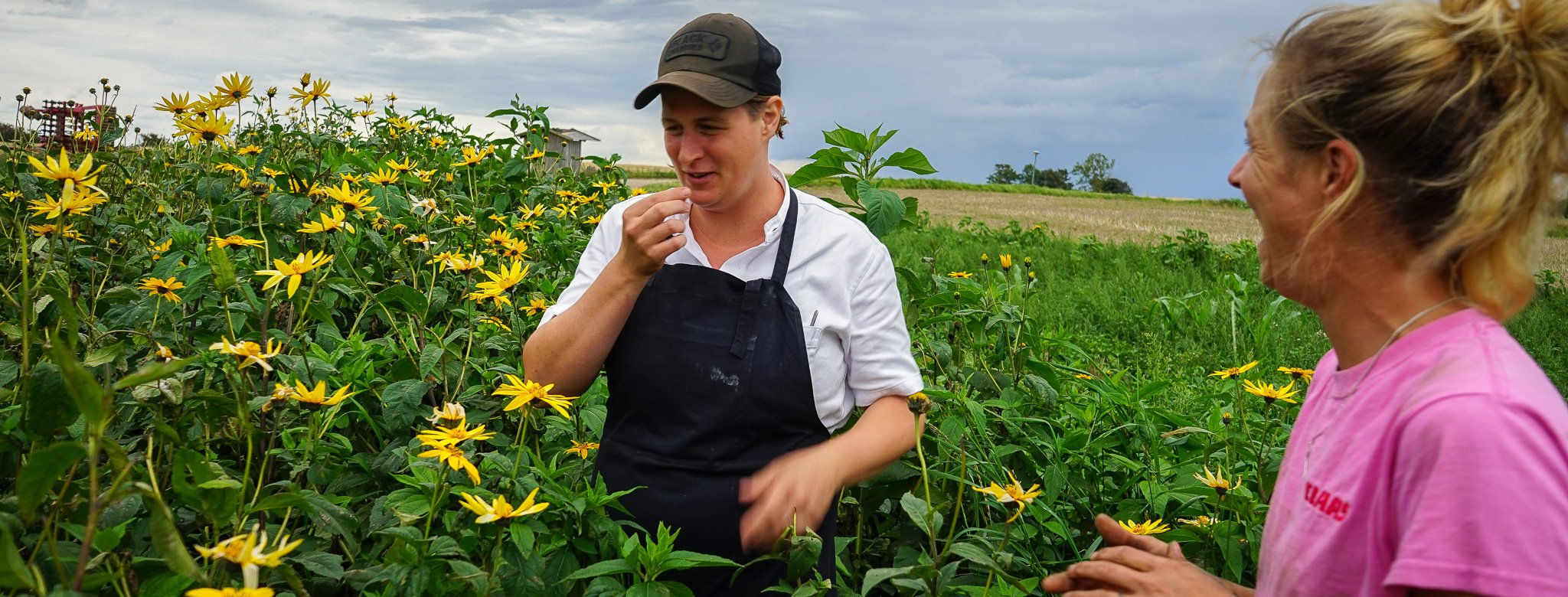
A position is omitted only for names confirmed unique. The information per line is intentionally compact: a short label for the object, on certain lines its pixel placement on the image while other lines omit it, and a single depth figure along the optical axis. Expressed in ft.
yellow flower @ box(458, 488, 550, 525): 4.26
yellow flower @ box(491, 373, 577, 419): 4.98
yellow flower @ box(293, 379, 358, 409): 4.99
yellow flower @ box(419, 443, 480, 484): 4.47
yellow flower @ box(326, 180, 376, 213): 8.37
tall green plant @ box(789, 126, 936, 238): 8.52
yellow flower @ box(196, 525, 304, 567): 3.52
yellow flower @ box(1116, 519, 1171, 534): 6.44
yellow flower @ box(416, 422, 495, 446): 4.50
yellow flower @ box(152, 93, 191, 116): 9.12
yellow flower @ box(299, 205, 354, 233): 7.75
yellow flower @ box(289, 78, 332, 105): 12.58
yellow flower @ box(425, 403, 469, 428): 4.76
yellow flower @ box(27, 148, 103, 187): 5.58
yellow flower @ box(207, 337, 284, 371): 4.71
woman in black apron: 5.75
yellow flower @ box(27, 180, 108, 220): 5.37
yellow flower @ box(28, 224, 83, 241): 7.48
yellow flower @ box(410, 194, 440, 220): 10.15
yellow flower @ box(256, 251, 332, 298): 5.89
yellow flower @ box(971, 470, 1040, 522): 5.23
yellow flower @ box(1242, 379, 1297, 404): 7.23
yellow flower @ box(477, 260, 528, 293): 6.84
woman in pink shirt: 2.94
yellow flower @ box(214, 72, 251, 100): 9.76
